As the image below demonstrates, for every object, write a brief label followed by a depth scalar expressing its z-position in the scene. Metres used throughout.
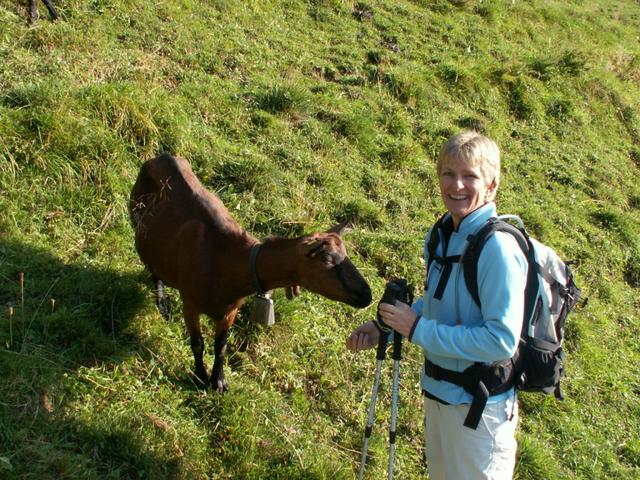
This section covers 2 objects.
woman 2.58
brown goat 3.88
